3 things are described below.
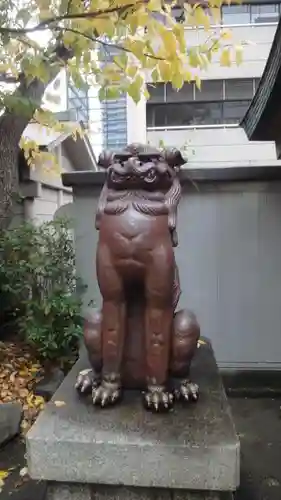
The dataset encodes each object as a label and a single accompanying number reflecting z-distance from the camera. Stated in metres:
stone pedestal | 1.75
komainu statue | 2.04
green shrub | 4.30
